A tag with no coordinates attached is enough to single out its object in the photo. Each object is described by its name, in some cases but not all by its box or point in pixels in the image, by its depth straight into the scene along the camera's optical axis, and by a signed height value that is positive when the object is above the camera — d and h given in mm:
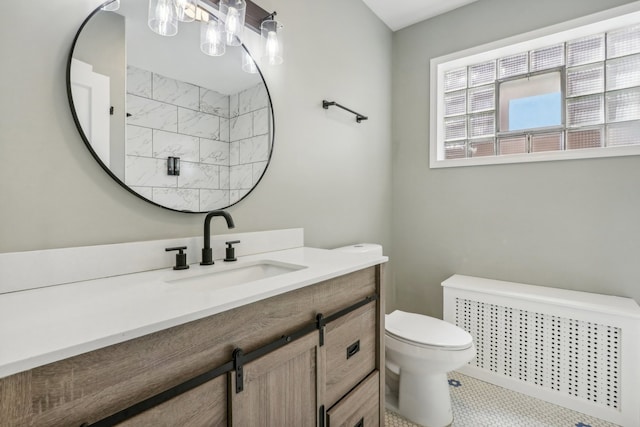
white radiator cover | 1649 -761
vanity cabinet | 530 -361
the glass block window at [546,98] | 1971 +824
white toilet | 1559 -772
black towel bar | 1938 +682
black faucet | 1200 -111
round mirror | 1021 +393
